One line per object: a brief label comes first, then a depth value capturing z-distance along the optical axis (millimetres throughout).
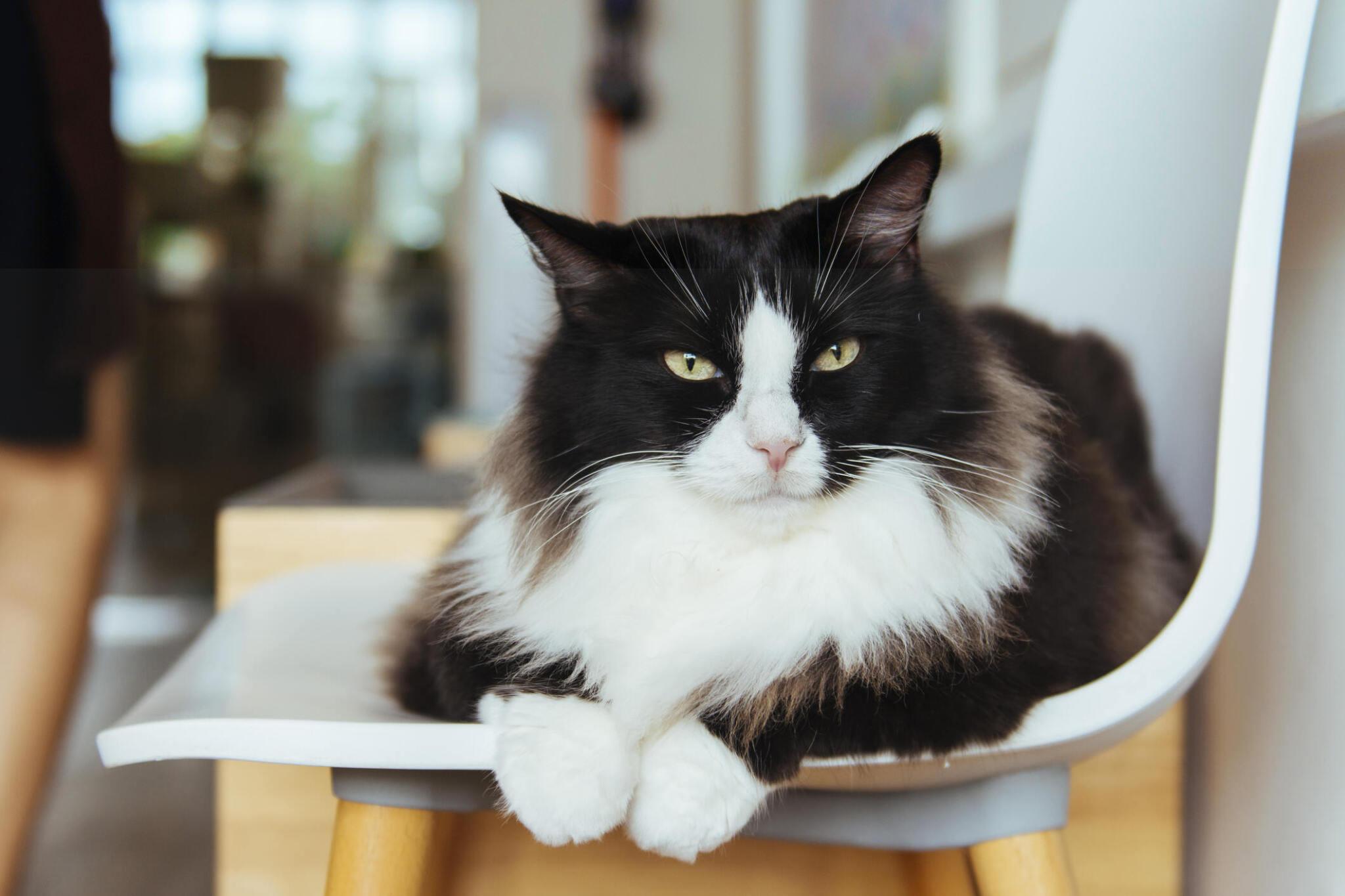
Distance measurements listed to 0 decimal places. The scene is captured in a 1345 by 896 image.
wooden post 4062
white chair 703
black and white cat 684
